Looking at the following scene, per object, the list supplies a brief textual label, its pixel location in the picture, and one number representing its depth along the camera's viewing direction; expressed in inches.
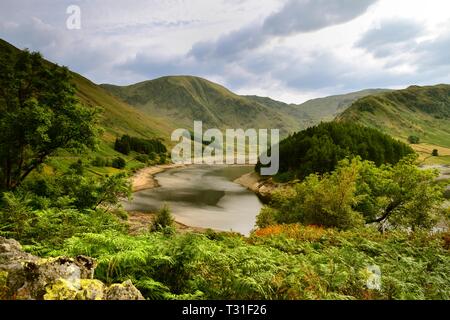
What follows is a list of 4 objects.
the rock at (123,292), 270.8
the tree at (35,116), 984.3
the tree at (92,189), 1053.2
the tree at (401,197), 1304.1
